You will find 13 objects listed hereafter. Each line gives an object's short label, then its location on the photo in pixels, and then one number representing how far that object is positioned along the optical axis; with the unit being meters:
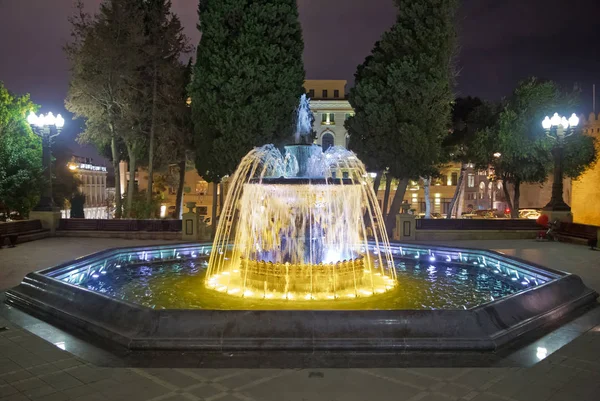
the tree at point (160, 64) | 25.55
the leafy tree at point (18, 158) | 23.34
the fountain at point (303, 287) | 6.50
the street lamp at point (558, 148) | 18.84
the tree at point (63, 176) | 41.34
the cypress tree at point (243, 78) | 22.22
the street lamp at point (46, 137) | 19.00
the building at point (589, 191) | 36.09
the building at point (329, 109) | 51.69
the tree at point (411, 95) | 21.05
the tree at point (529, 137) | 27.48
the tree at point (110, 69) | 23.89
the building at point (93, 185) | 70.69
